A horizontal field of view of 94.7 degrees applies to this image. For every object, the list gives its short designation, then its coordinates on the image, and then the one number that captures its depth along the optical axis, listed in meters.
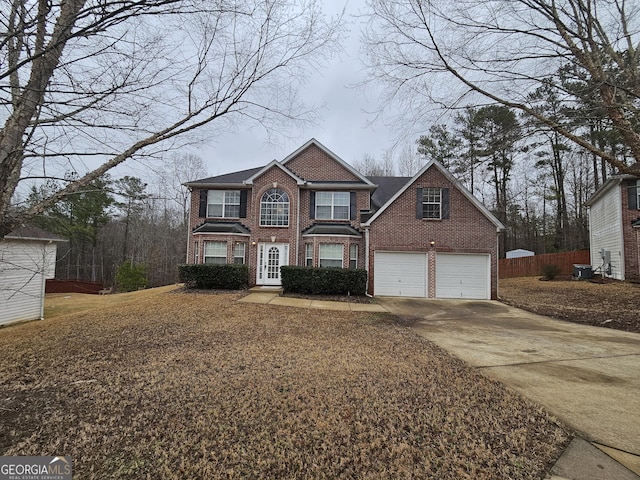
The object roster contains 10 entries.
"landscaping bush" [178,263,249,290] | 12.93
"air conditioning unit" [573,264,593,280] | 17.03
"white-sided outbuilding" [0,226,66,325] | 10.55
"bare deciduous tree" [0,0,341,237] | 2.28
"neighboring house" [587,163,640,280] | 14.83
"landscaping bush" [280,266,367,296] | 12.34
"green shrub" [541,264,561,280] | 18.73
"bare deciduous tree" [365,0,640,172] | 4.86
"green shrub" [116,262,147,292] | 21.84
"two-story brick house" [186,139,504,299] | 12.88
